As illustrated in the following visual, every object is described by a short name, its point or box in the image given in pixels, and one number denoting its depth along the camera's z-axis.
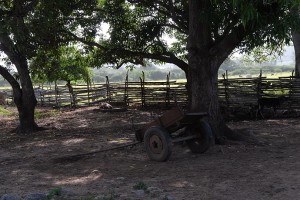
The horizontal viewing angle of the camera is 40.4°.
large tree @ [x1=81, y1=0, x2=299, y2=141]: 7.50
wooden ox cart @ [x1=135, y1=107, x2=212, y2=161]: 7.79
